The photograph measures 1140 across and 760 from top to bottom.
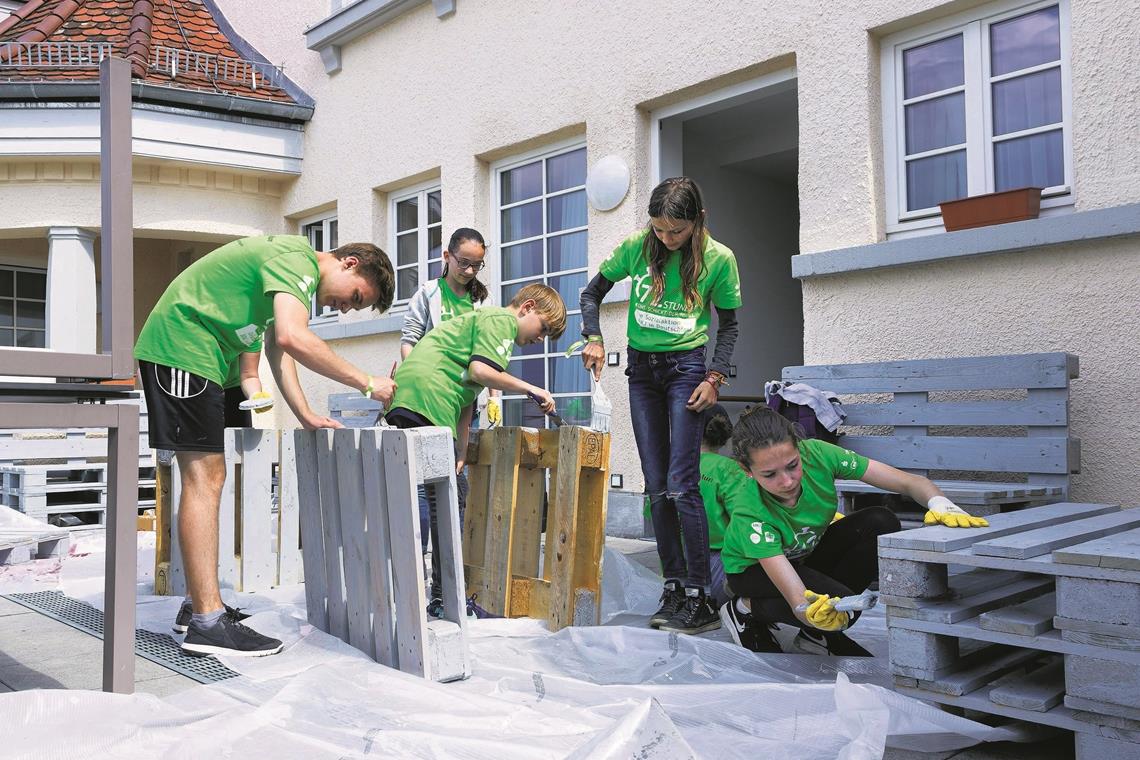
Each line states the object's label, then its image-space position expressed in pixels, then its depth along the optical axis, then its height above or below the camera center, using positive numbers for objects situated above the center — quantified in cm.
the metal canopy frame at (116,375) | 244 +10
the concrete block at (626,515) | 634 -72
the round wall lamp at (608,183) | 645 +158
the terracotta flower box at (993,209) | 446 +96
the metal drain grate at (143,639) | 297 -83
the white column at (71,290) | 920 +126
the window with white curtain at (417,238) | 854 +162
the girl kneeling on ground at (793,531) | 302 -42
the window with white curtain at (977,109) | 459 +154
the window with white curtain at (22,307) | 1230 +143
